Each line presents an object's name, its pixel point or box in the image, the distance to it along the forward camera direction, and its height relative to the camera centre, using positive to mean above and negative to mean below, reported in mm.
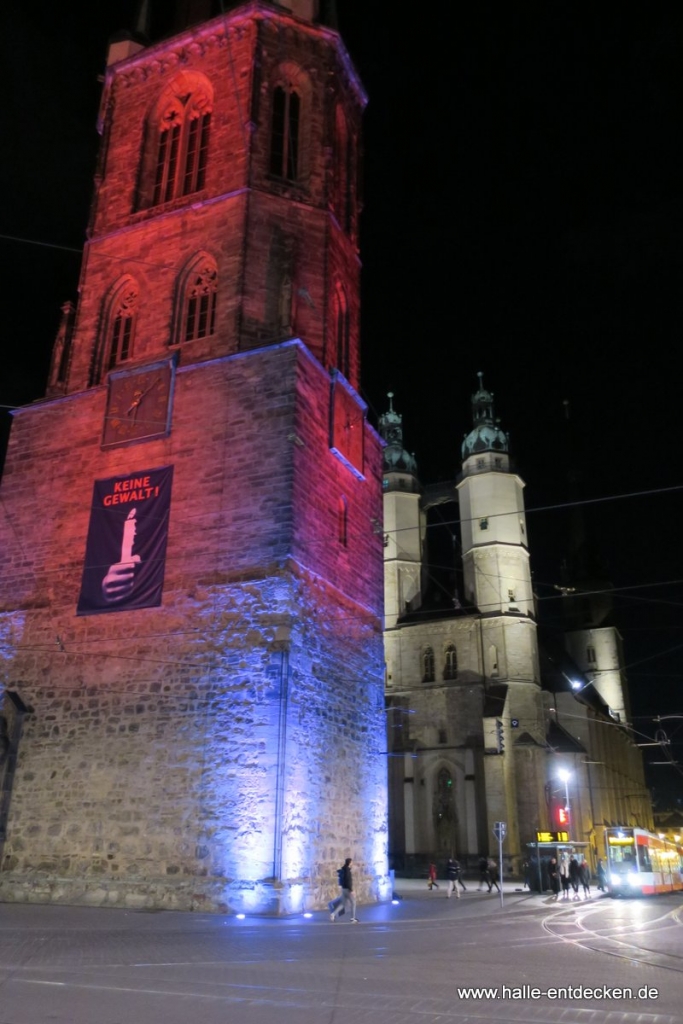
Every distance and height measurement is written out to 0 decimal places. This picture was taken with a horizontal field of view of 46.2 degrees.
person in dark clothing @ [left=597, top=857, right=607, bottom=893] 26197 -1337
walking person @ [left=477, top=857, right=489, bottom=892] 26169 -1020
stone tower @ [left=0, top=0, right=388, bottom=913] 15016 +6412
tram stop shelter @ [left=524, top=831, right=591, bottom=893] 25547 -582
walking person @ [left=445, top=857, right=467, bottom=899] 21383 -978
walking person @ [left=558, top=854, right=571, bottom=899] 23536 -1122
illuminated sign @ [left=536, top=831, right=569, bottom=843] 25766 -71
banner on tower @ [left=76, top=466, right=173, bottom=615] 17172 +5934
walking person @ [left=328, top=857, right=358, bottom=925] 13000 -908
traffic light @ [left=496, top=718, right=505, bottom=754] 35188 +4015
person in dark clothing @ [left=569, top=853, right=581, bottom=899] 24031 -1090
